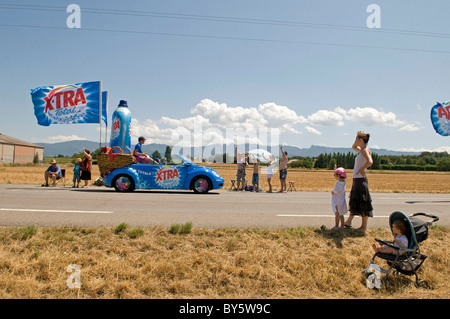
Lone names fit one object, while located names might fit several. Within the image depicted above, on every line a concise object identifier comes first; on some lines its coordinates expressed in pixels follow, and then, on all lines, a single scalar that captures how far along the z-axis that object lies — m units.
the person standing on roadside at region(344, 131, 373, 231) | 5.84
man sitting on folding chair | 15.71
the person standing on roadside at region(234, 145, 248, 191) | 16.41
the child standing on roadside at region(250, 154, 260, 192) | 16.04
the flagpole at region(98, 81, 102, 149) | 15.48
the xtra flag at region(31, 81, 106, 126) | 15.59
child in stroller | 4.41
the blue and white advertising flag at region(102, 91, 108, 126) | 16.08
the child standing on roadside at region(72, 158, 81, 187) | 15.22
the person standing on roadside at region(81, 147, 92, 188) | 14.77
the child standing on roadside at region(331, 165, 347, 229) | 6.03
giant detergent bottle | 15.23
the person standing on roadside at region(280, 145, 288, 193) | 15.21
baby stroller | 4.25
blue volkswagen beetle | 12.51
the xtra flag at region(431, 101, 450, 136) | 14.71
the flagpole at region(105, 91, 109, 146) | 16.05
